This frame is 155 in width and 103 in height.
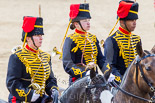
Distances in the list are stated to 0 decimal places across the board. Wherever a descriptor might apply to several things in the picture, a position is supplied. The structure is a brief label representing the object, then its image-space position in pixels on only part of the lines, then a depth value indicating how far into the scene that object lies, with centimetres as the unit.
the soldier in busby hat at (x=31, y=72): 1145
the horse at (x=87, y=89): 1075
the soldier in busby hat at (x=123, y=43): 1345
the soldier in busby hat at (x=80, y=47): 1291
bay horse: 962
